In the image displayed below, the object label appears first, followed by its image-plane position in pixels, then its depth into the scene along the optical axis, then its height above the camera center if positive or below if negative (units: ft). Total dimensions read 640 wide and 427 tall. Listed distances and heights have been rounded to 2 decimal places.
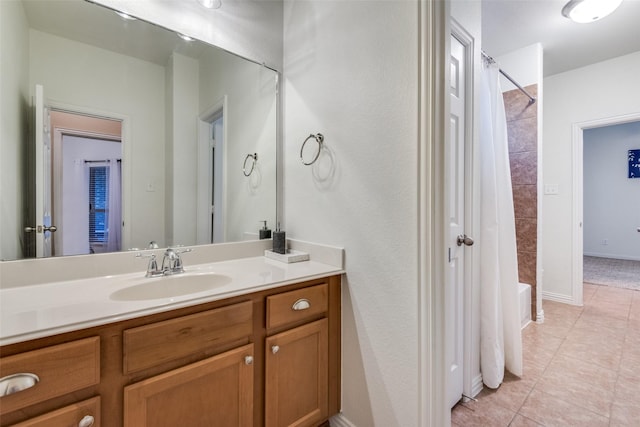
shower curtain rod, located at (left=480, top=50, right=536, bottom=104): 8.13 +3.51
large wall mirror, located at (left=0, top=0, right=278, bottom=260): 3.79 +1.22
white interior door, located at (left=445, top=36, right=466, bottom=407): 5.06 +0.12
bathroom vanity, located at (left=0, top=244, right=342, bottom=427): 2.53 -1.58
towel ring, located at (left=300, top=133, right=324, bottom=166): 5.06 +1.27
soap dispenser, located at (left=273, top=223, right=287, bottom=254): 5.49 -0.54
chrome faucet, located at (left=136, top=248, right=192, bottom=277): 4.27 -0.77
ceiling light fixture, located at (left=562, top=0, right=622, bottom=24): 6.52 +4.71
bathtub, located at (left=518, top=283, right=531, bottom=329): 8.45 -2.61
